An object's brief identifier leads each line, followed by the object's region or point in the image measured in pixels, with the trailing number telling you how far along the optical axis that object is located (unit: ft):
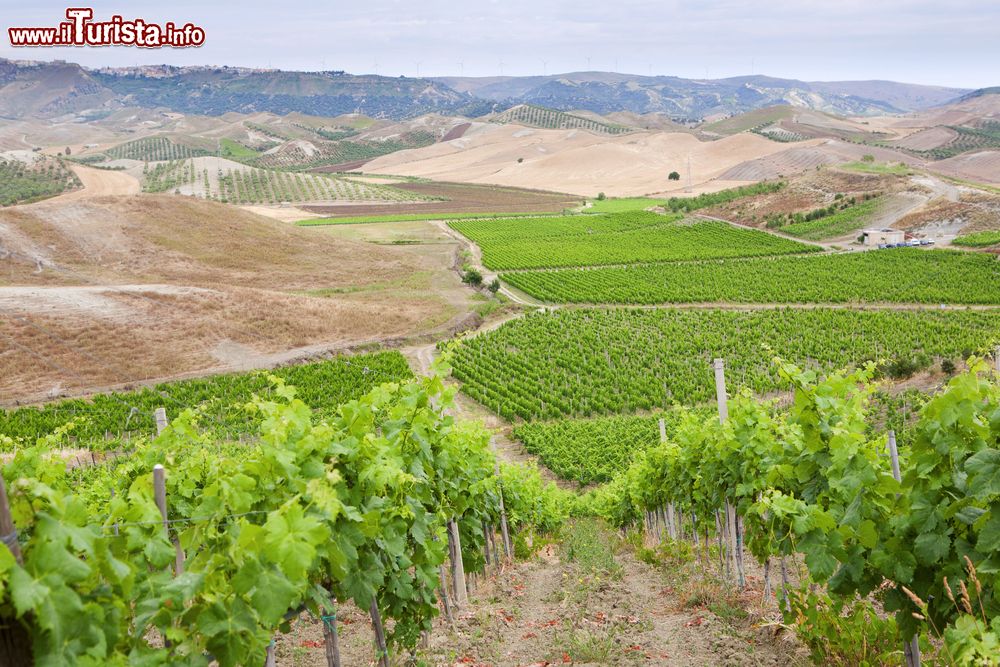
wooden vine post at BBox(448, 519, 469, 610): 30.37
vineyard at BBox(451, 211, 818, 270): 211.82
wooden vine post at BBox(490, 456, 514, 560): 40.75
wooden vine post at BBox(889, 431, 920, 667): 18.06
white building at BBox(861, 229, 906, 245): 213.46
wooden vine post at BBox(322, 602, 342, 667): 18.29
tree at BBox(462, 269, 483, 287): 178.29
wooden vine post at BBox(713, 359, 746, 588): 30.14
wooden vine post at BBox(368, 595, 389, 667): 20.30
